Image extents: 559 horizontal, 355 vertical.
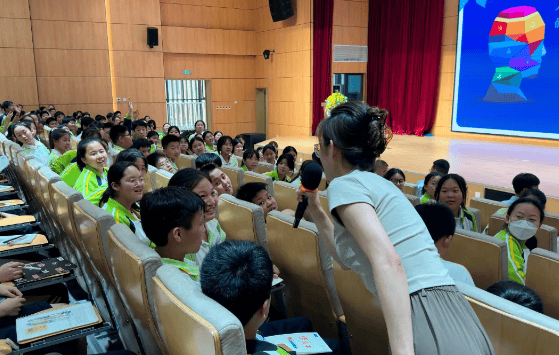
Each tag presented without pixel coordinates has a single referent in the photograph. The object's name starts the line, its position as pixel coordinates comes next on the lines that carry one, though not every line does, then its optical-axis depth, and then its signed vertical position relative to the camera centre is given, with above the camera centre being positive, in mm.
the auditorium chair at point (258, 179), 3537 -683
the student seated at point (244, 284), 1158 -496
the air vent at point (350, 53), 11297 +1211
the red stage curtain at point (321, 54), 10781 +1129
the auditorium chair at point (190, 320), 916 -495
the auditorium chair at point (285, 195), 3306 -747
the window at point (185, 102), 12070 -72
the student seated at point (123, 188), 2428 -501
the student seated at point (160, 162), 4305 -622
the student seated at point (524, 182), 3692 -708
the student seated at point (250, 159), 5113 -701
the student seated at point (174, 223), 1647 -470
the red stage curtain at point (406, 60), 10562 +991
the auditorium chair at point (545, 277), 1813 -757
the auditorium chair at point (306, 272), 1953 -822
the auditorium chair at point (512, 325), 1135 -611
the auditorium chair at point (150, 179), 3705 -697
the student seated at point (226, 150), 5633 -656
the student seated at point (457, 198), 3021 -696
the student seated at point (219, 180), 2889 -534
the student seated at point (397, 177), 3977 -709
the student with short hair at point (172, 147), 5129 -564
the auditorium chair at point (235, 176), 4000 -706
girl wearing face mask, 2445 -717
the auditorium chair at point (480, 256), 1969 -742
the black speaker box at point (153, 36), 10742 +1556
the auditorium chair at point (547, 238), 2568 -820
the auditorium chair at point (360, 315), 1638 -848
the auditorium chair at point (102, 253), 1838 -688
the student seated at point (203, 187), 2182 -437
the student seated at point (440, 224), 1805 -515
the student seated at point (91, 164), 3367 -511
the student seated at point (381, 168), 4375 -691
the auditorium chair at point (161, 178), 3279 -606
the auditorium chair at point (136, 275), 1333 -580
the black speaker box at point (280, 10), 11031 +2286
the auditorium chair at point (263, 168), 5137 -809
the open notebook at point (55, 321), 1479 -793
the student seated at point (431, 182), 3670 -705
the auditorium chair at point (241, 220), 2240 -653
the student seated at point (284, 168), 4391 -699
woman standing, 958 -351
